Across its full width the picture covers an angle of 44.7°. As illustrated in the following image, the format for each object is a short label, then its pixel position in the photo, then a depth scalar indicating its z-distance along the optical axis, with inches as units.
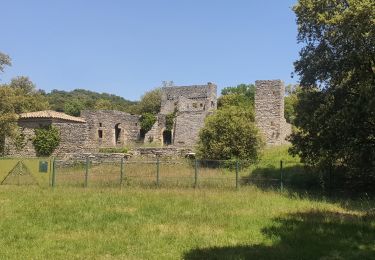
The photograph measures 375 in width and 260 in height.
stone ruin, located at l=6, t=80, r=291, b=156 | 1348.4
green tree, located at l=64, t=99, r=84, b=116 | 3004.2
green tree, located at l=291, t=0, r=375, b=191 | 613.6
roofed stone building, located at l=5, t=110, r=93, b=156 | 1331.2
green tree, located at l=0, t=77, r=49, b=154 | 1242.6
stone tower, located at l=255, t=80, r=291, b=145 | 1371.8
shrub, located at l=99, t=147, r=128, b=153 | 1300.7
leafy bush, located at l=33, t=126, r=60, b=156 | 1317.7
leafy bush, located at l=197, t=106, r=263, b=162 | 989.8
